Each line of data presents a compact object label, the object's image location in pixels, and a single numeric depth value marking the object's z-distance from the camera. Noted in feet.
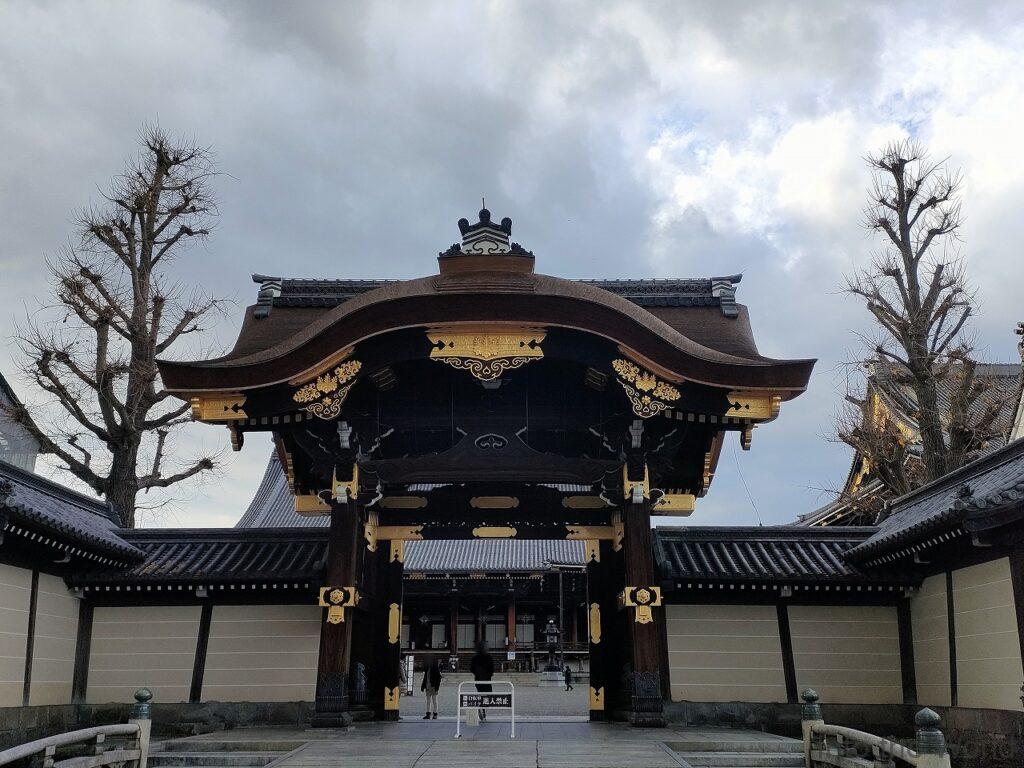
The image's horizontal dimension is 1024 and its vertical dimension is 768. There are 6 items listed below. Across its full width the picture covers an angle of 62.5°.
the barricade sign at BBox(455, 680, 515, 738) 39.52
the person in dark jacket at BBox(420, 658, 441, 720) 54.19
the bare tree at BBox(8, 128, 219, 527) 59.82
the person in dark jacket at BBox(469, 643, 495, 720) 49.85
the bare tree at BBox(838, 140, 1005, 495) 63.26
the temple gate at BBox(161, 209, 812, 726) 36.06
